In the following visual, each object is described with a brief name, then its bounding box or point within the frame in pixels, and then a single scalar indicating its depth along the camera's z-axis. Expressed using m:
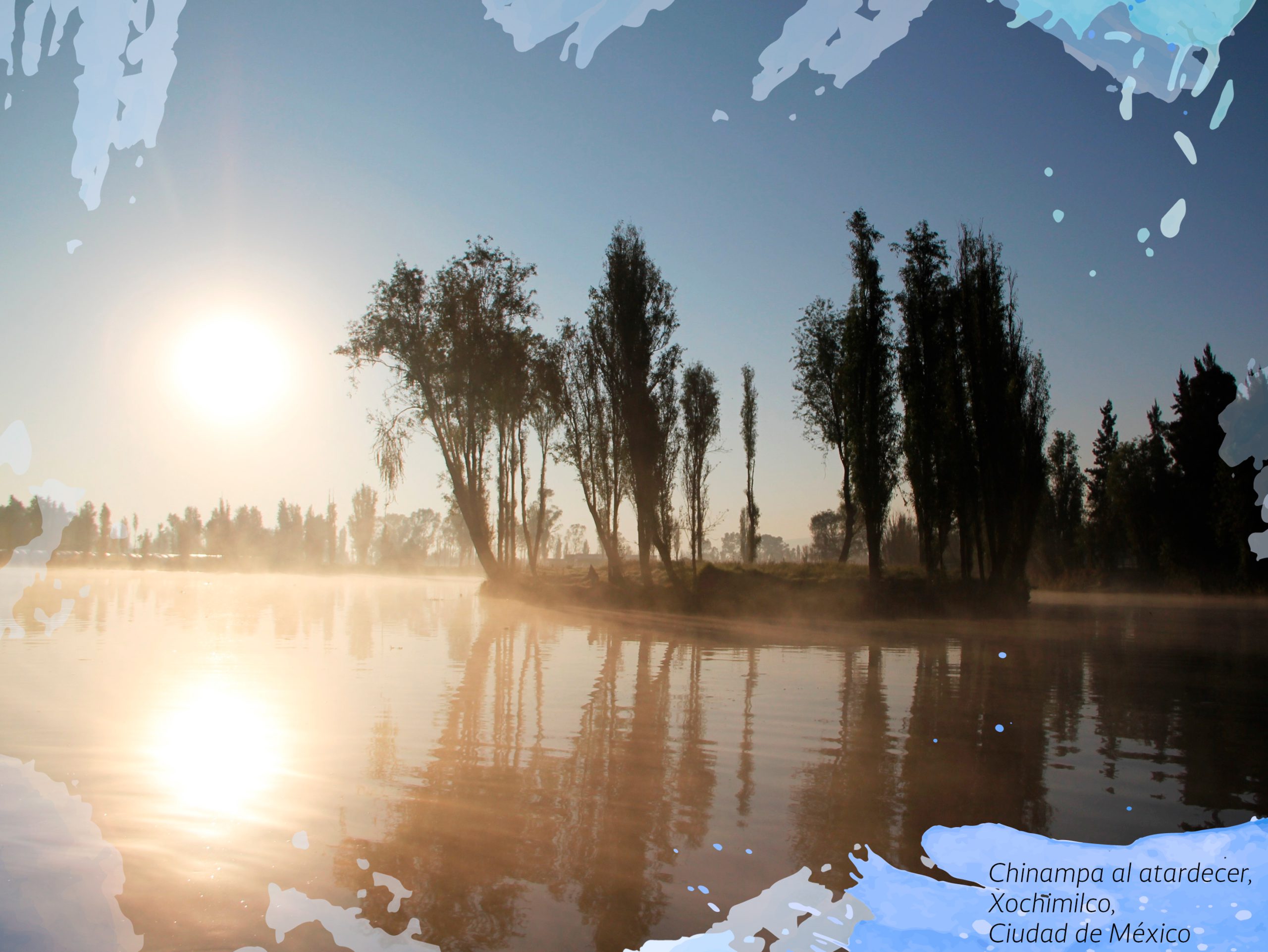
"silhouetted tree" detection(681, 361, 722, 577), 33.91
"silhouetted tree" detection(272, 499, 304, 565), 111.38
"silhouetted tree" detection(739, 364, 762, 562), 37.12
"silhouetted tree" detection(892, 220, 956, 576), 25.08
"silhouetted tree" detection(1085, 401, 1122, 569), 43.47
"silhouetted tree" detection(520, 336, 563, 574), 29.64
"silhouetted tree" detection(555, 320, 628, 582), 28.42
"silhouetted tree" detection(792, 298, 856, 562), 28.84
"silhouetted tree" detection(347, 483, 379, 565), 116.88
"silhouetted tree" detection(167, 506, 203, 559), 106.38
